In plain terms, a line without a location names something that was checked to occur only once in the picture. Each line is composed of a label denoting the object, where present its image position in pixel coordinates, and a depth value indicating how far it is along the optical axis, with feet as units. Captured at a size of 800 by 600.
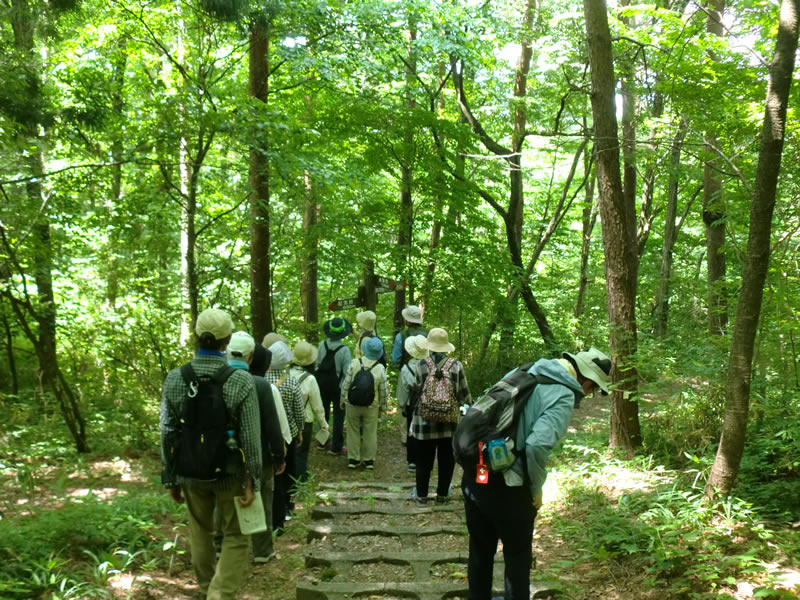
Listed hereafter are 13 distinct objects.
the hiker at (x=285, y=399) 17.51
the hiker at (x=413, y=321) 27.22
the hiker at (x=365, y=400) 23.84
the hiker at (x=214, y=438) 10.98
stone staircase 13.06
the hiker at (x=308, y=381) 19.54
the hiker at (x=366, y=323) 26.17
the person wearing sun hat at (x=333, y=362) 24.81
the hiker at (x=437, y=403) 18.80
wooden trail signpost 32.89
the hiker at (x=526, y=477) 10.07
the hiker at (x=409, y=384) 22.27
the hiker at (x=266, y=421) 13.67
